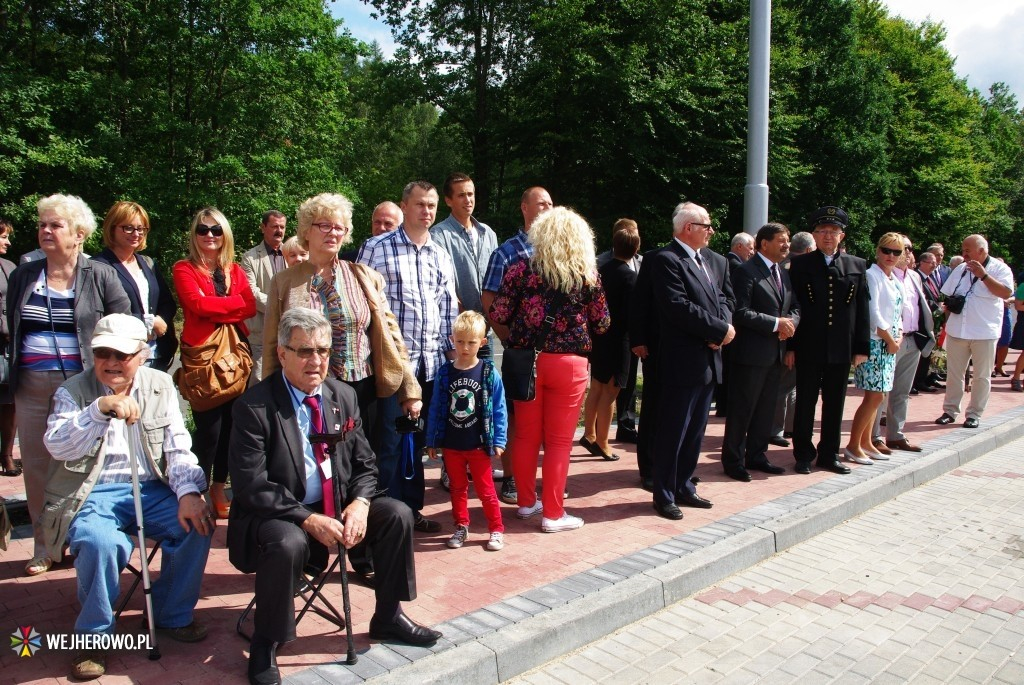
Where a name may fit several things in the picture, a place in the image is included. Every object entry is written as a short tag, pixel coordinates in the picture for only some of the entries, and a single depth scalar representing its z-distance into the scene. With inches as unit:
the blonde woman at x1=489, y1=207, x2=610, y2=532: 202.8
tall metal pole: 350.0
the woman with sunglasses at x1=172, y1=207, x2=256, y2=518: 203.0
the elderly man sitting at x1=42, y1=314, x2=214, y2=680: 133.7
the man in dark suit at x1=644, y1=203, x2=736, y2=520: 218.7
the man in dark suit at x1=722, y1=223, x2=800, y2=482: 260.7
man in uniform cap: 270.5
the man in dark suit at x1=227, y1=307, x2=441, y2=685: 129.3
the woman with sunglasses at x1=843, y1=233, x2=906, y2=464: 282.0
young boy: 195.9
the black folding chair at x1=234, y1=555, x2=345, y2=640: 142.3
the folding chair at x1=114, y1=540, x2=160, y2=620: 144.6
